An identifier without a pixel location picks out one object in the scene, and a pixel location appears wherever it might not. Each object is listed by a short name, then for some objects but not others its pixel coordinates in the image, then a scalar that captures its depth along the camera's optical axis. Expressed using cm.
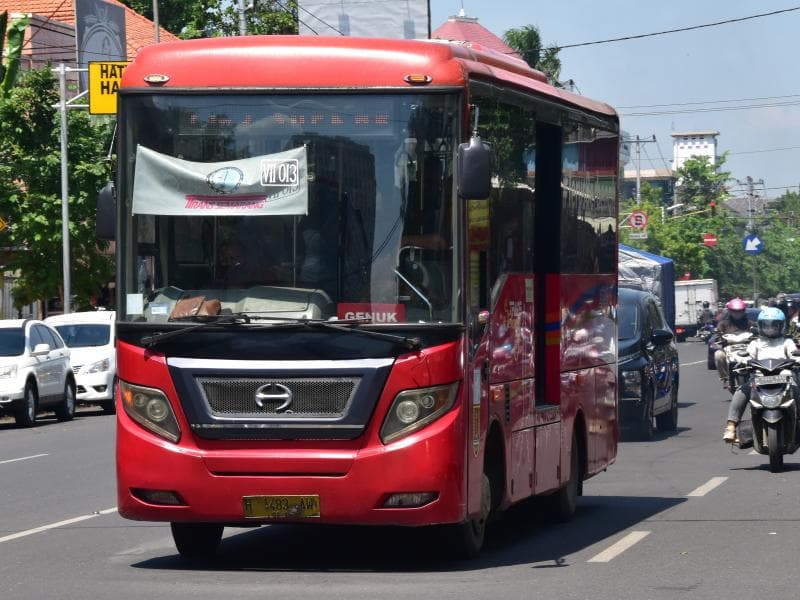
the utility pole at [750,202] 15475
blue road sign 9494
